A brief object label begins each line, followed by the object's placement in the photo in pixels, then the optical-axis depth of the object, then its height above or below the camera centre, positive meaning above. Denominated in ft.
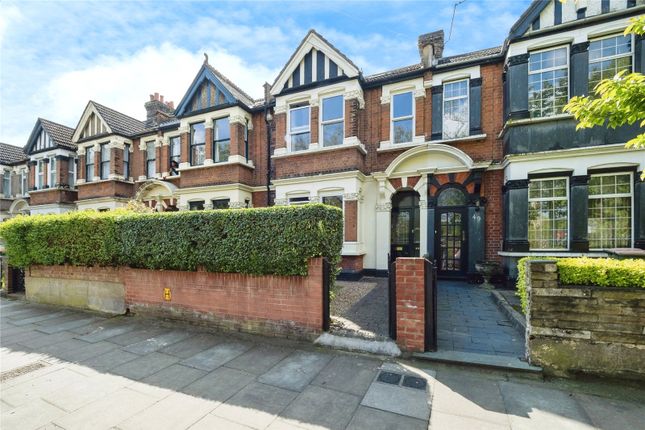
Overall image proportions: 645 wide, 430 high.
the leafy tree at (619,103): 12.35 +5.09
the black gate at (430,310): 13.74 -4.73
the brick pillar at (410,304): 13.69 -4.38
